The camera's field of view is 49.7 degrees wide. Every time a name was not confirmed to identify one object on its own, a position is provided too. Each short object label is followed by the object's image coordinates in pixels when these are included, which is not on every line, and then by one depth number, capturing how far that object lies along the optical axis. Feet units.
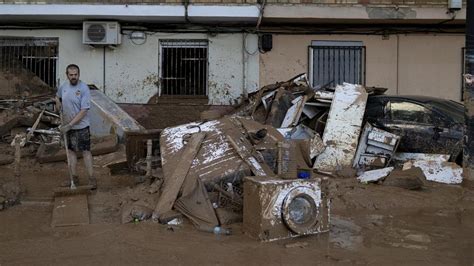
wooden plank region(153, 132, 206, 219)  20.02
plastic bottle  18.28
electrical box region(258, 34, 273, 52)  41.27
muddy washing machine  17.08
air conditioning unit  40.01
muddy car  29.68
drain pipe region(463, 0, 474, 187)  25.59
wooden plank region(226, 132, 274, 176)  21.89
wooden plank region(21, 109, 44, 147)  24.71
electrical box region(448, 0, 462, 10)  38.75
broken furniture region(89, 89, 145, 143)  33.19
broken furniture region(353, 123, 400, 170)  29.58
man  23.77
